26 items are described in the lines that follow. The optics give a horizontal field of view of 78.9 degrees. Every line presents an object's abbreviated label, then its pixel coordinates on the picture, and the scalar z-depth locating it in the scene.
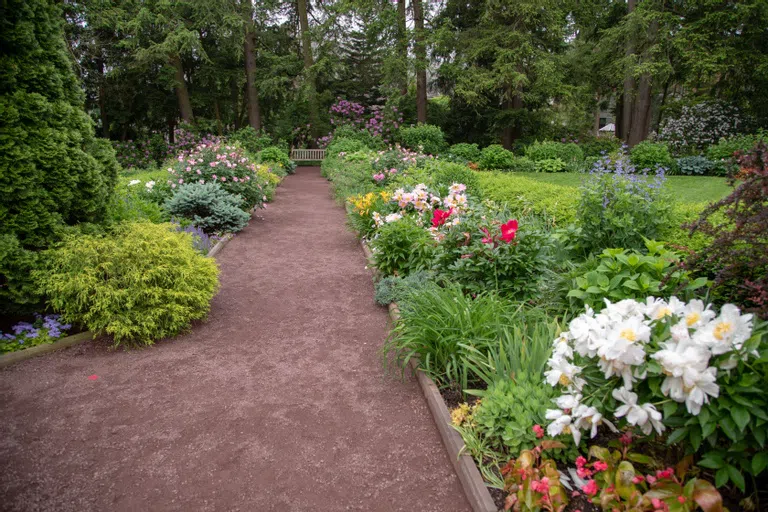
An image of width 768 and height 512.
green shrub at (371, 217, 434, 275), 4.93
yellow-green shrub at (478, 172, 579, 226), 5.53
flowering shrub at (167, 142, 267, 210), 8.59
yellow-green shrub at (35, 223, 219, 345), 3.84
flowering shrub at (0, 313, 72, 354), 3.79
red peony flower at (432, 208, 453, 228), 4.59
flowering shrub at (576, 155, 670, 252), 3.80
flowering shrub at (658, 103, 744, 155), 16.67
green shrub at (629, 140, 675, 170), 12.52
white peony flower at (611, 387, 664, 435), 1.79
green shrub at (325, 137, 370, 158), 17.17
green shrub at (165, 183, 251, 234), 7.55
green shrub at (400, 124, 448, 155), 17.72
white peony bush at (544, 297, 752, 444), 1.67
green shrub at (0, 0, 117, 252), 3.72
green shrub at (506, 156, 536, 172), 14.26
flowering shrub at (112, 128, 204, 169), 19.84
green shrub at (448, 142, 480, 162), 15.79
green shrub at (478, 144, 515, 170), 14.73
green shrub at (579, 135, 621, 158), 16.57
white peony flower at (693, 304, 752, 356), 1.66
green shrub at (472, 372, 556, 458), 2.32
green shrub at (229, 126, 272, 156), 20.18
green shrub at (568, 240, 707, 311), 2.58
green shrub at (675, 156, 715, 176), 12.31
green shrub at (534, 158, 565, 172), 14.09
